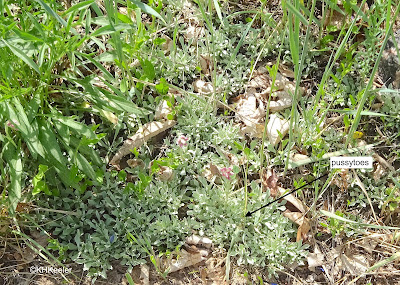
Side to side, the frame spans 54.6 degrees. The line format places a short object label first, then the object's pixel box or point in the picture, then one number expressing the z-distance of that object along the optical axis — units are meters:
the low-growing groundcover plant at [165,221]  0.52
